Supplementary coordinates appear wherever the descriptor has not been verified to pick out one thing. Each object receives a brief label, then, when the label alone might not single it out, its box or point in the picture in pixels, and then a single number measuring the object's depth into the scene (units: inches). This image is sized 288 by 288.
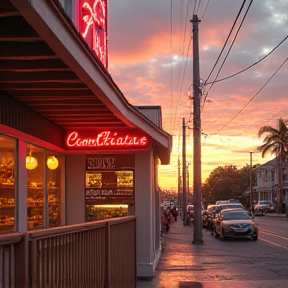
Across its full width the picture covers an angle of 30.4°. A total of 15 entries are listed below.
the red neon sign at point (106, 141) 470.3
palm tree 2583.7
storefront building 223.6
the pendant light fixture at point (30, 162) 409.7
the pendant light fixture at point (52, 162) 454.9
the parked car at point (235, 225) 997.2
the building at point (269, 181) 3125.7
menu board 485.1
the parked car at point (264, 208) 2827.3
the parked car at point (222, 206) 1366.6
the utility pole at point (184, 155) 1836.9
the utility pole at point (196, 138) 975.0
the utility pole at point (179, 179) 3187.5
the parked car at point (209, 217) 1366.0
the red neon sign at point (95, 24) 517.7
